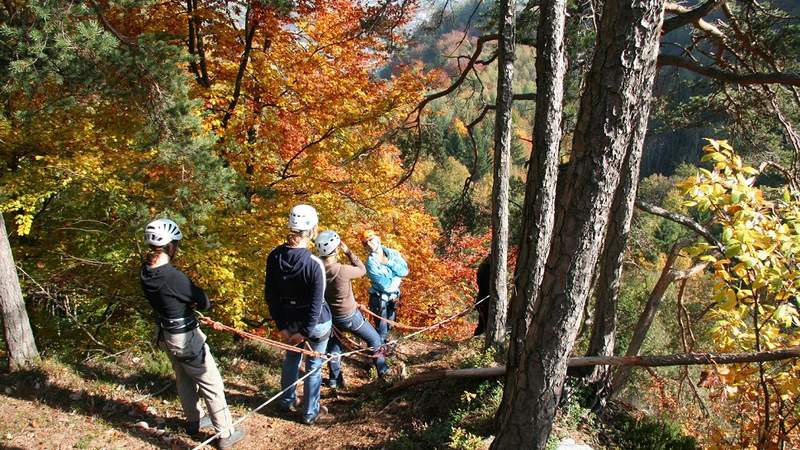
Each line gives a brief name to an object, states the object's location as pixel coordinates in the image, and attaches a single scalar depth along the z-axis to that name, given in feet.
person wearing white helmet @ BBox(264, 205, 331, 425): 15.08
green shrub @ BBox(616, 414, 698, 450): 14.79
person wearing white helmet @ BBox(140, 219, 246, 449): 13.37
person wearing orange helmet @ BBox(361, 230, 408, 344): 21.97
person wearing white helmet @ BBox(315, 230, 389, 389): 17.34
